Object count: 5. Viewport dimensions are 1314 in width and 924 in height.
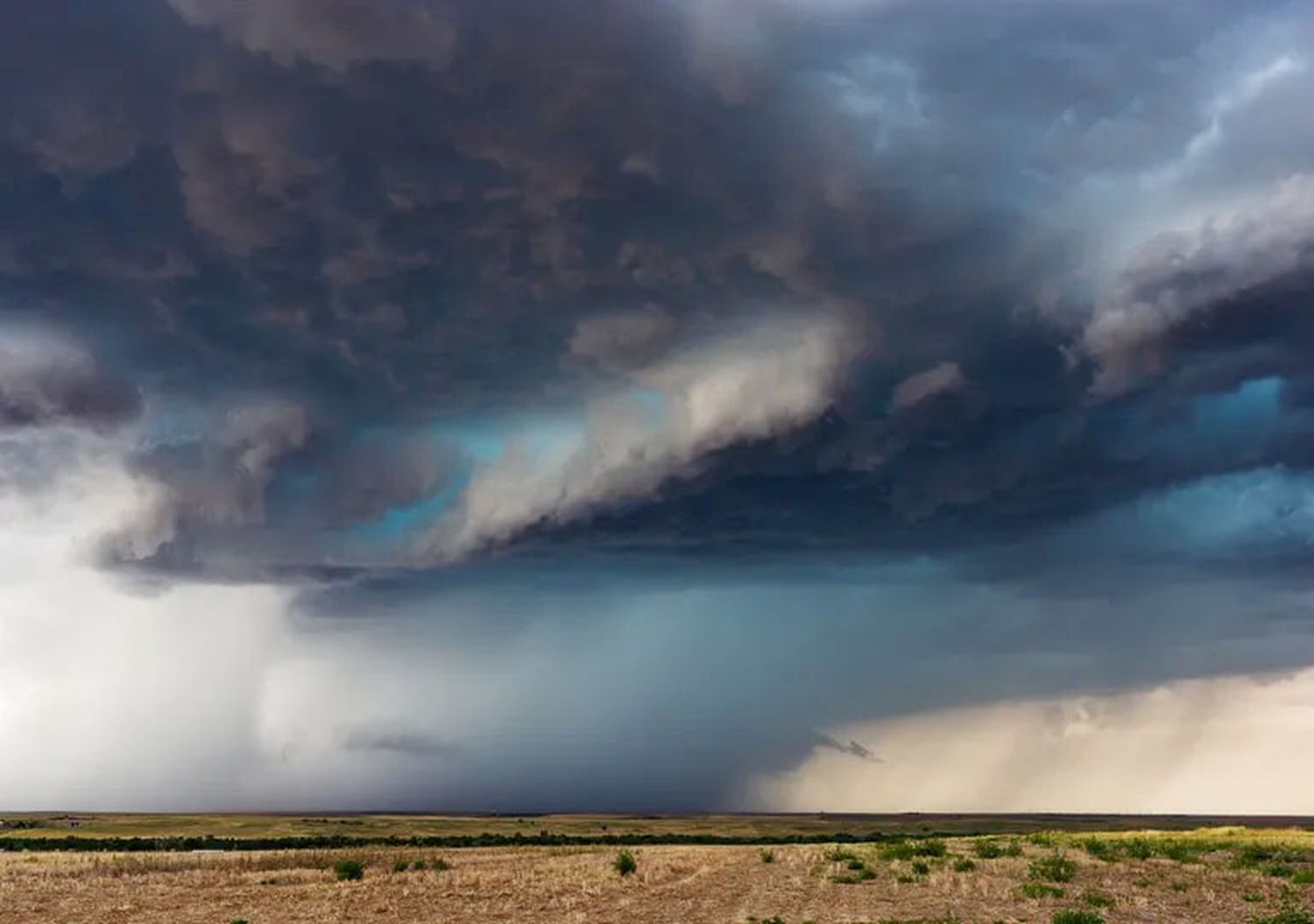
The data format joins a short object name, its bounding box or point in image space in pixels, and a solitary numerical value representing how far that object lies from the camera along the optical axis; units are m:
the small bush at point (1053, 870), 57.22
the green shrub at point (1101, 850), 71.81
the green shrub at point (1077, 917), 37.97
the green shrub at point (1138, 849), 73.94
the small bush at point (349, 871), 64.29
